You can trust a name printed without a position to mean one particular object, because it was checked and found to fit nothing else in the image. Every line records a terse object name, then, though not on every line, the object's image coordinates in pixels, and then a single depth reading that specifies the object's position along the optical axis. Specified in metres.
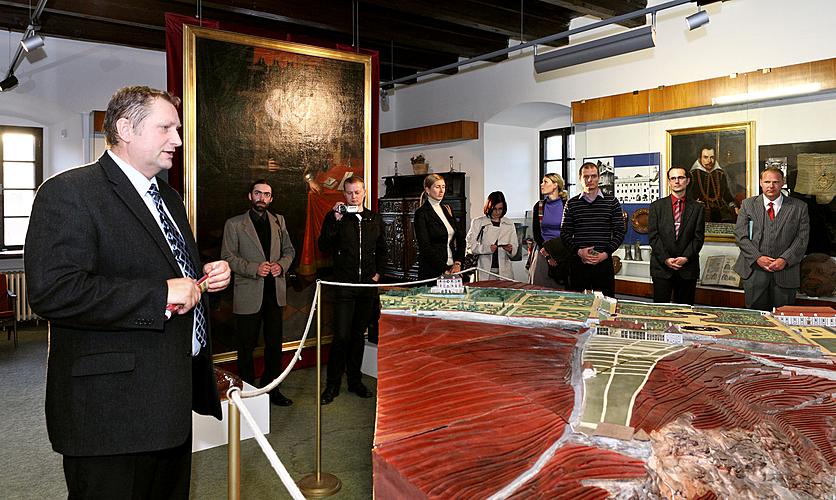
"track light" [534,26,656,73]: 5.46
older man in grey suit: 5.19
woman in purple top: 6.57
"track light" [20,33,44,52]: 6.55
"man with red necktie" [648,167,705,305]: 5.70
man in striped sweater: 5.74
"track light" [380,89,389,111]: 9.47
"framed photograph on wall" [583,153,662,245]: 6.49
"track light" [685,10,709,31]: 5.37
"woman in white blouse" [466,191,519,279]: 6.77
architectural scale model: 1.26
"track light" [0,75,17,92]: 8.21
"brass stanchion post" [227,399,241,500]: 1.65
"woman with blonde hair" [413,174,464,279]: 6.09
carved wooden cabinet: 9.95
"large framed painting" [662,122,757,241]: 5.77
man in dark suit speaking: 1.81
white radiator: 8.84
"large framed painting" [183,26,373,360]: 5.62
